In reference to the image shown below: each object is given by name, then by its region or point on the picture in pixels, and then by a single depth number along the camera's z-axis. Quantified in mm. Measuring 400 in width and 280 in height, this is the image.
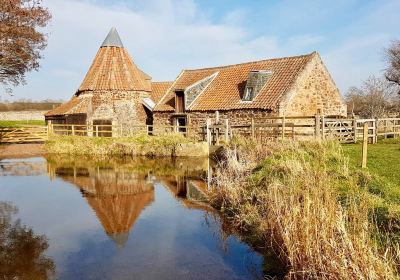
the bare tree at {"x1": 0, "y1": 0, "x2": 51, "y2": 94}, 24703
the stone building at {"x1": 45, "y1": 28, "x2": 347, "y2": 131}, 25750
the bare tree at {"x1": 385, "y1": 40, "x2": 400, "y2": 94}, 45625
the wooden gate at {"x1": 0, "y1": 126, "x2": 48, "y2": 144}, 31875
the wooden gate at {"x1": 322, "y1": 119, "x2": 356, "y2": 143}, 19836
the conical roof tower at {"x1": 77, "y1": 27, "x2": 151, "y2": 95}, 32312
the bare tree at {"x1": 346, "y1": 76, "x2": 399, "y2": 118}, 49781
